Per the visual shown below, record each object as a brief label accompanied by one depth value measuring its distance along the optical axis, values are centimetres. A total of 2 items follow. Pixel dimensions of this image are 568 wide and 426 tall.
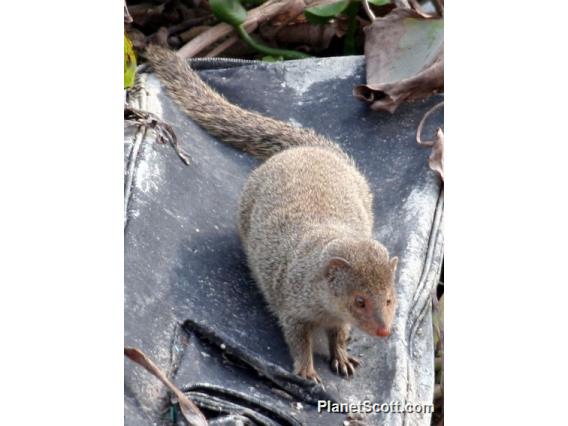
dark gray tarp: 403
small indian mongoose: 427
